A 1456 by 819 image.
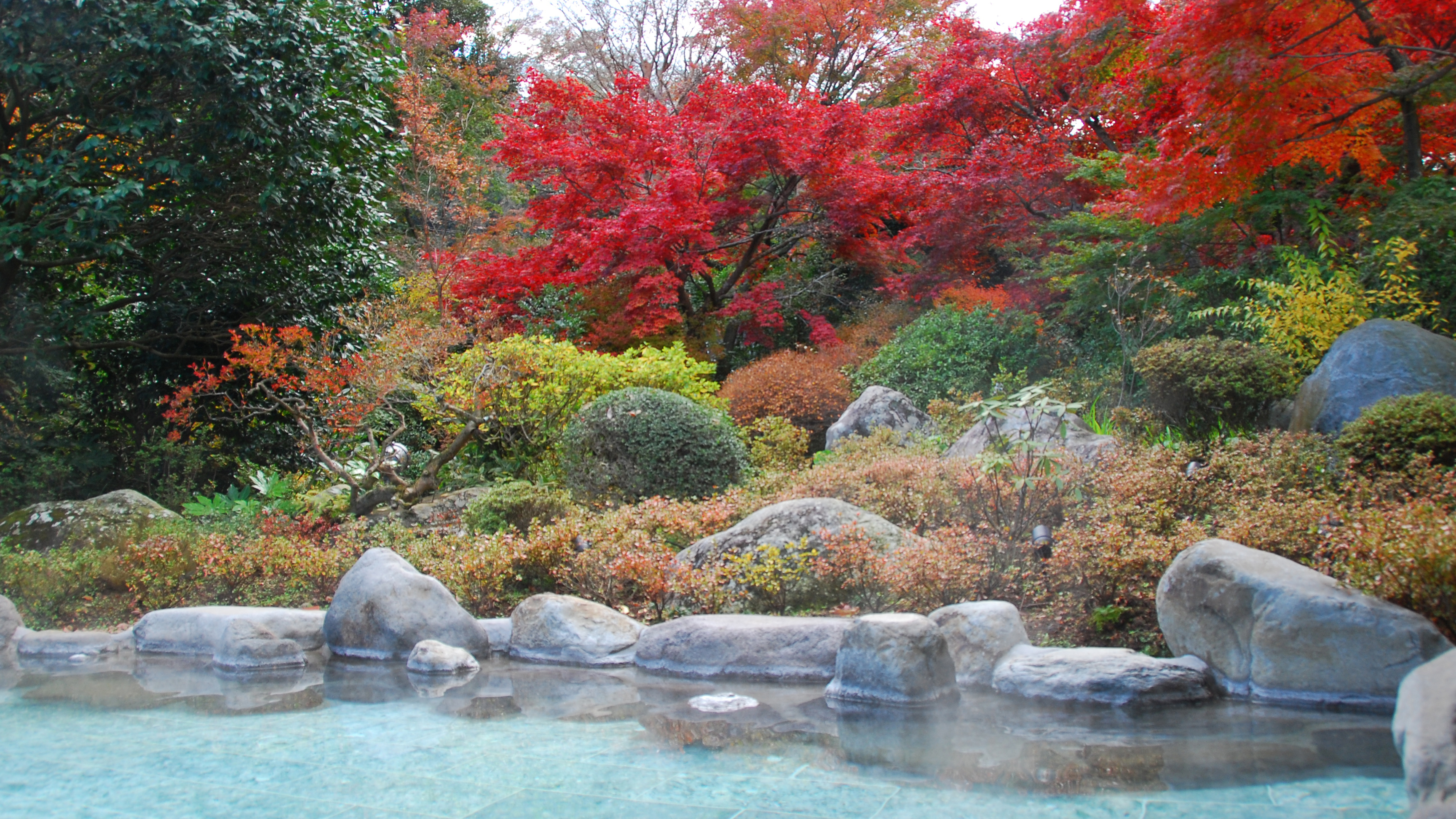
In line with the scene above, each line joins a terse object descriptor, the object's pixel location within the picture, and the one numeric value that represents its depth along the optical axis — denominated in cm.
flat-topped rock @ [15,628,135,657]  593
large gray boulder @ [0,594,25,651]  609
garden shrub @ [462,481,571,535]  772
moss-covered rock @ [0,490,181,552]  790
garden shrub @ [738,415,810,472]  979
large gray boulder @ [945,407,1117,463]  732
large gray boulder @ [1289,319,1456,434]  635
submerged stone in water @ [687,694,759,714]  431
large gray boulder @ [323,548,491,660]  561
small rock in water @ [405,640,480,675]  524
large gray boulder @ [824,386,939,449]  983
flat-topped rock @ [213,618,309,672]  554
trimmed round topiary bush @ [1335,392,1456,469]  541
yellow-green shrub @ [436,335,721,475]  926
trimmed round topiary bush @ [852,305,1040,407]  1104
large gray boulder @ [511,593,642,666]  541
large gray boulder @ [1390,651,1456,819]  212
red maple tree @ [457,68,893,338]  1185
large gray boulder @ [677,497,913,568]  608
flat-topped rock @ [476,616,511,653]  576
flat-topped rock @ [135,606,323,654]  576
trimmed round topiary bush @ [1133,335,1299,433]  734
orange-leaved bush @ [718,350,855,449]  1066
